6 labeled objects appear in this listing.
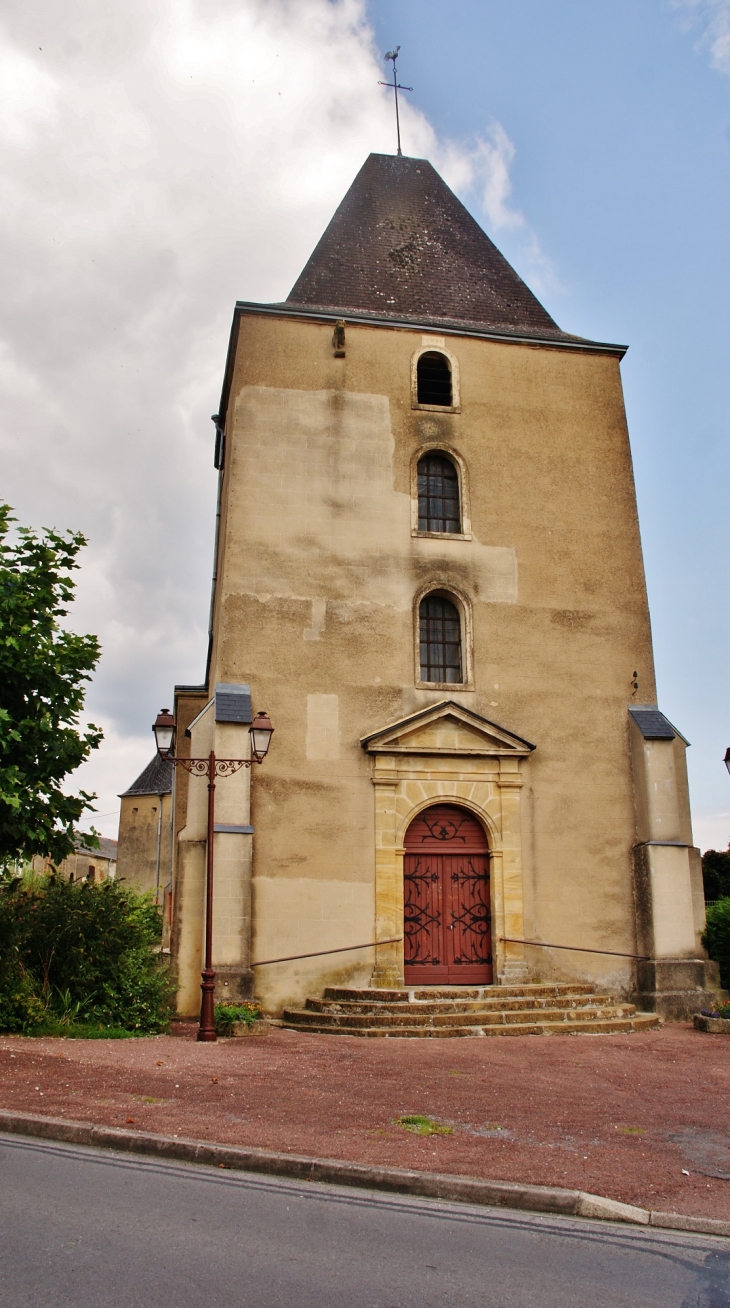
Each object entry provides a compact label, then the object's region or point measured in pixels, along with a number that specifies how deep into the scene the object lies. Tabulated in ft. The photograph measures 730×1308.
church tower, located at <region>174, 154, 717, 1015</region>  47.47
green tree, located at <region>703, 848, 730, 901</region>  81.20
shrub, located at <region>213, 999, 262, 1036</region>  39.34
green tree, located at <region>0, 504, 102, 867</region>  36.70
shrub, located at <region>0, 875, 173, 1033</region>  38.06
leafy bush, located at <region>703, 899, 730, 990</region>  49.29
